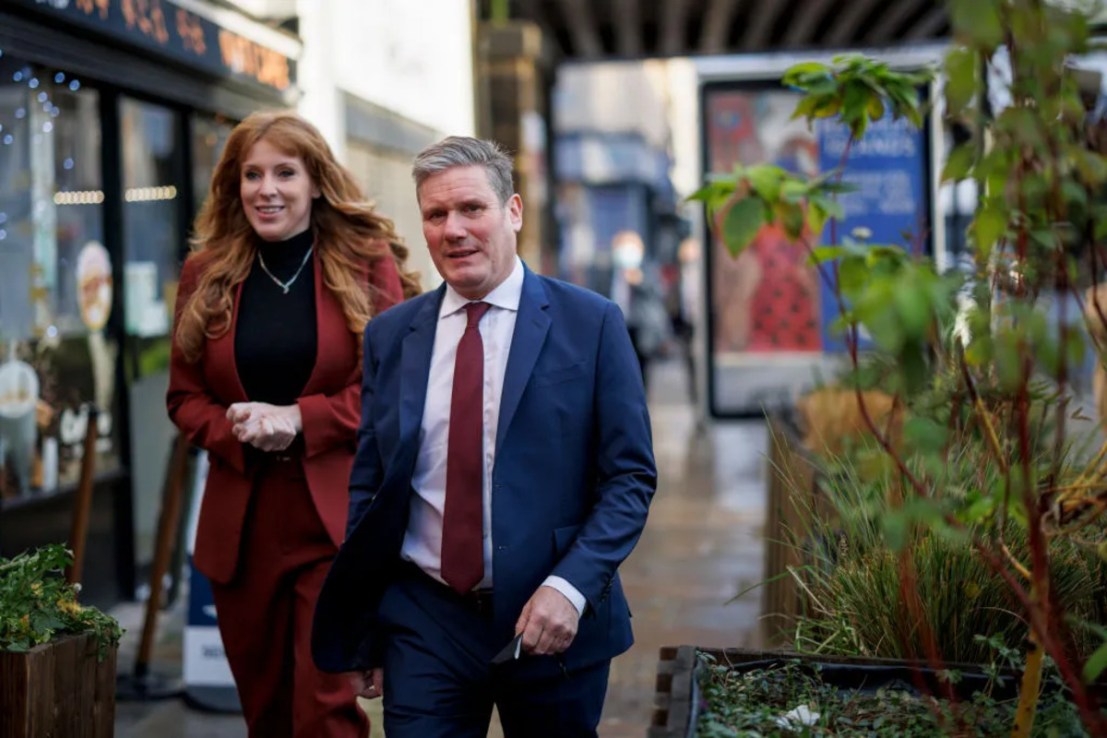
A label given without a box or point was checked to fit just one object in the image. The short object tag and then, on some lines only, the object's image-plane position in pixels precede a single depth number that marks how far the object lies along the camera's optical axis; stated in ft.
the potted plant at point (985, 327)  7.10
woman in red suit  13.58
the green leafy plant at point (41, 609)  11.12
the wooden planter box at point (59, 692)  10.80
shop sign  21.72
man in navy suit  10.46
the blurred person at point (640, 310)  70.44
